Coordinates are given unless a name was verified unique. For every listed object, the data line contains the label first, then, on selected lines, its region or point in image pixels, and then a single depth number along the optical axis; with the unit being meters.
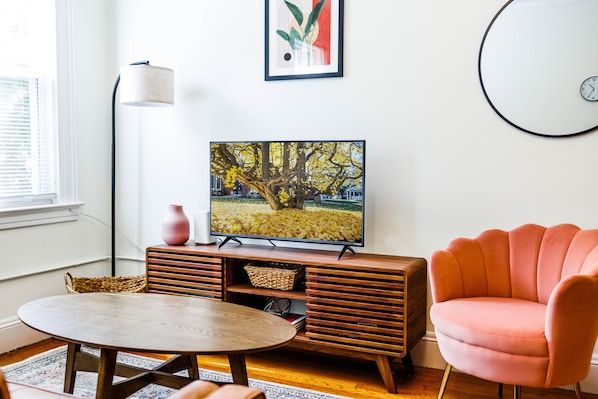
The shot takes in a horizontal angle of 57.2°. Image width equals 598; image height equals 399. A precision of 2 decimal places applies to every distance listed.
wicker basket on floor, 3.19
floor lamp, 3.25
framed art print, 3.12
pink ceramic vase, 3.27
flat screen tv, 2.86
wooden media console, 2.63
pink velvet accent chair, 2.00
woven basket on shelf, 2.98
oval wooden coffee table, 1.92
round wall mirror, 2.58
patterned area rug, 2.59
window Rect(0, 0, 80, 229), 3.20
